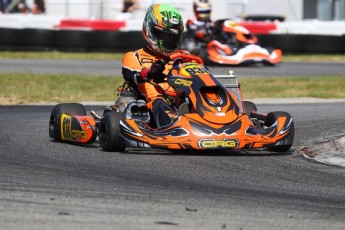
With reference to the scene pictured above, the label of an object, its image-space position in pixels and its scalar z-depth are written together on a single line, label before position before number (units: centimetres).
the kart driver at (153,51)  1898
